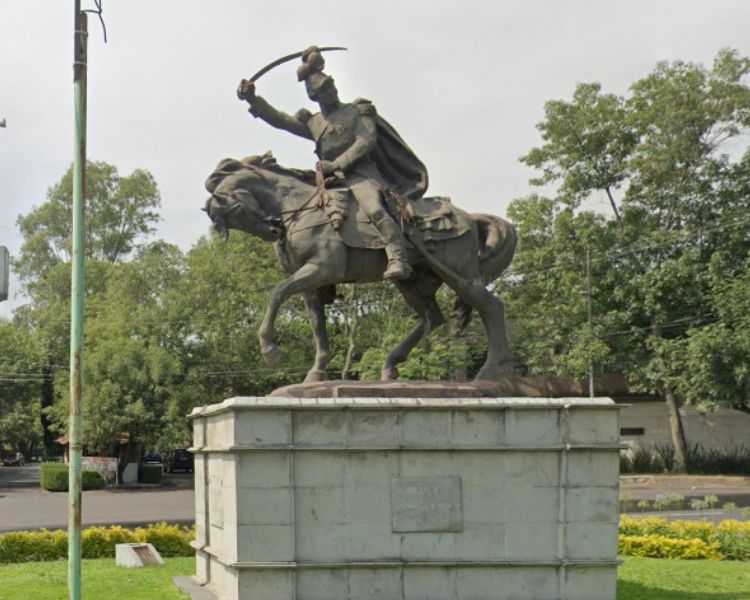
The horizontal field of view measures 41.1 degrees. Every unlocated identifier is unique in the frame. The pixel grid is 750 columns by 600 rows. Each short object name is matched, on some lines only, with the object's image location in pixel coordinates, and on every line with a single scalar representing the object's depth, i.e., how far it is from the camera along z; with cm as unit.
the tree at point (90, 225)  4922
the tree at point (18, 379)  4625
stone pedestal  918
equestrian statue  1059
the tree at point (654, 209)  3092
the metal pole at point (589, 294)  3128
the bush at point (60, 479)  3466
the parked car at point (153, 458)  4922
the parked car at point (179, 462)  4822
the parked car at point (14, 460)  6769
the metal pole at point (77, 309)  808
